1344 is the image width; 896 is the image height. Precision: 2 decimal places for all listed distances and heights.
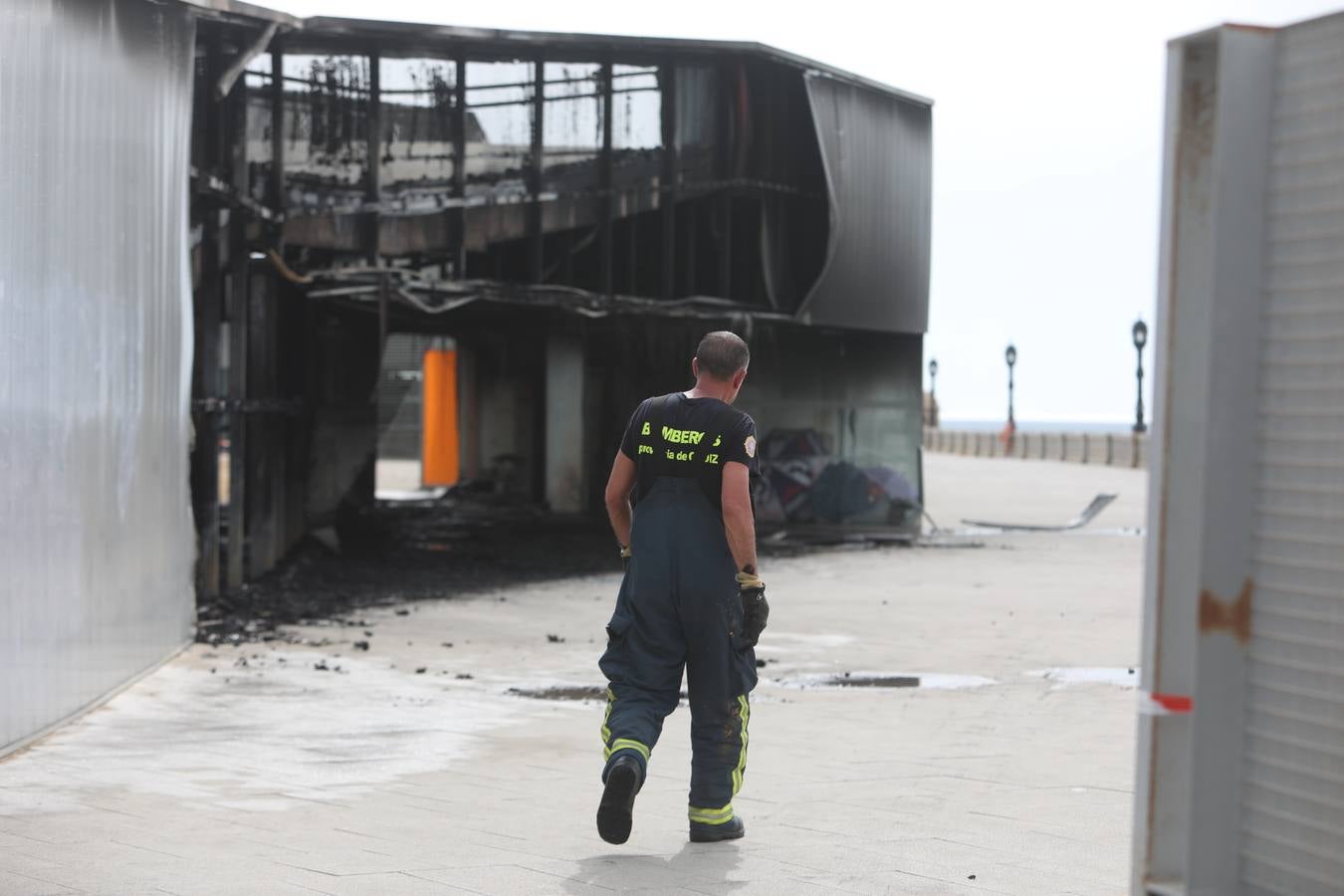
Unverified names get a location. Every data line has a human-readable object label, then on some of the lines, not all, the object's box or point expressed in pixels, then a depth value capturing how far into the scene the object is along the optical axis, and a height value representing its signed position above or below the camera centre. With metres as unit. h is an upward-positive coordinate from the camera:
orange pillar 37.47 -1.69
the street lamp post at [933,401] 83.31 -2.04
